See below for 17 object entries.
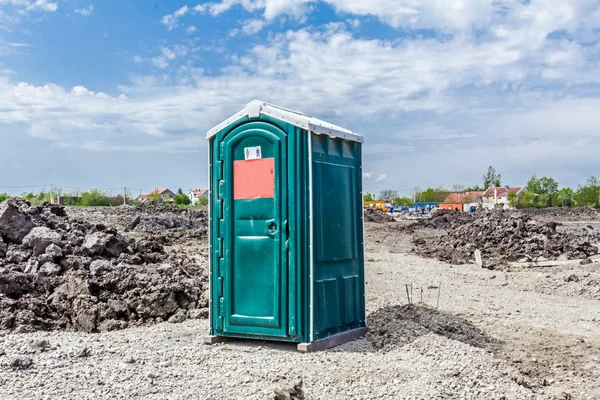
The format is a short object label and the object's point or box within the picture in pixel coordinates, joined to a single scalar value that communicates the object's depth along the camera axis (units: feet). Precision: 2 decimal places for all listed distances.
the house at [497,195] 347.85
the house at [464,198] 333.83
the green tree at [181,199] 250.04
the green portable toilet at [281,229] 20.85
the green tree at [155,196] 219.32
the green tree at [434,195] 364.62
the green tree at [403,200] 403.95
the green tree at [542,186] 311.27
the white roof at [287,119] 20.84
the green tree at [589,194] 282.77
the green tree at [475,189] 398.66
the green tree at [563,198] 280.31
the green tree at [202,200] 234.13
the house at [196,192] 376.85
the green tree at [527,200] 278.01
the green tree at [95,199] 173.21
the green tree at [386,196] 408.05
